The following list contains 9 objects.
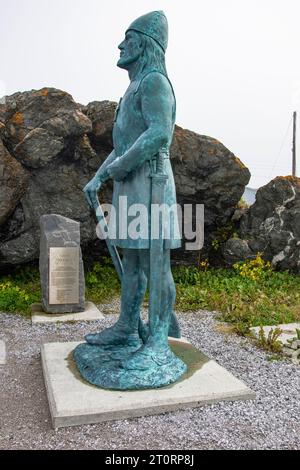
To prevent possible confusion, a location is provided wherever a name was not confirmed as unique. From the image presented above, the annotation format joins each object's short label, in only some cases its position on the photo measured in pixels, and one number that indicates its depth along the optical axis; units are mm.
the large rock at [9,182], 8180
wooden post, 22098
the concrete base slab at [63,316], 6439
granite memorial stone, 6887
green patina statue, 3529
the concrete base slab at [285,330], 5523
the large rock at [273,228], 9594
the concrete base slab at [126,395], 3225
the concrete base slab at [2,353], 4696
